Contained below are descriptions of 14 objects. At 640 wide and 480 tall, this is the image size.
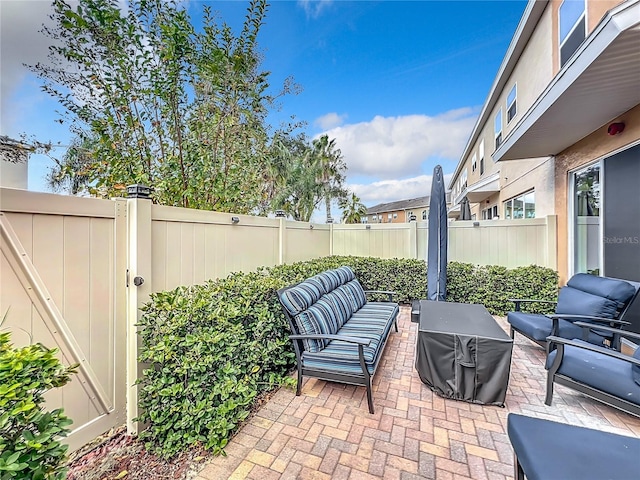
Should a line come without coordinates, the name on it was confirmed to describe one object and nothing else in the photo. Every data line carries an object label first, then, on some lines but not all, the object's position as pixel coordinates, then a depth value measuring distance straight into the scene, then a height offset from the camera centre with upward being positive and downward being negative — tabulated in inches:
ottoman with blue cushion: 57.8 -48.1
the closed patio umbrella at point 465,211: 323.3 +35.0
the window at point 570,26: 184.1 +151.4
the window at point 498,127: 369.4 +156.3
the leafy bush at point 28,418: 42.4 -29.4
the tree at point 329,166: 718.5 +198.2
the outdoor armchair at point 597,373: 94.6 -49.2
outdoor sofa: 111.5 -44.3
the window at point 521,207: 274.9 +37.4
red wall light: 150.6 +62.0
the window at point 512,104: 313.4 +160.6
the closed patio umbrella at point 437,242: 209.0 -1.4
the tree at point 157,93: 121.0 +72.1
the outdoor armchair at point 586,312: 133.5 -37.0
